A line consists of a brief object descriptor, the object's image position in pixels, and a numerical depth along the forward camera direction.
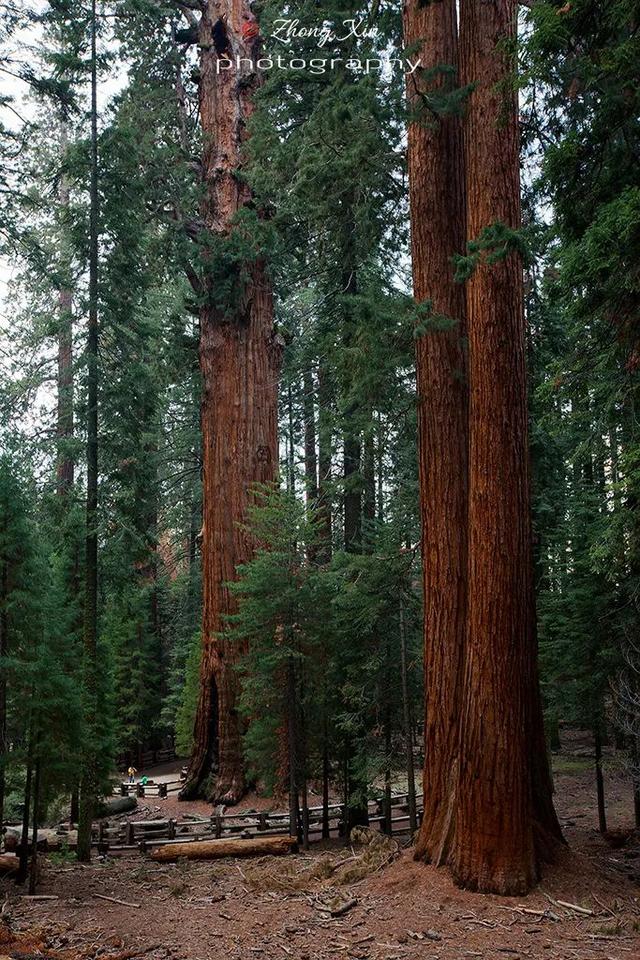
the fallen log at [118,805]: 17.53
